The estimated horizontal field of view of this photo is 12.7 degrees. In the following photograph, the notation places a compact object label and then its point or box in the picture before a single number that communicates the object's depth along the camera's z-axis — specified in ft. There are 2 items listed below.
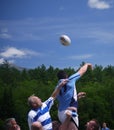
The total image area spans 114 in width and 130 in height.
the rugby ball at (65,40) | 50.01
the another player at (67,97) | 44.16
